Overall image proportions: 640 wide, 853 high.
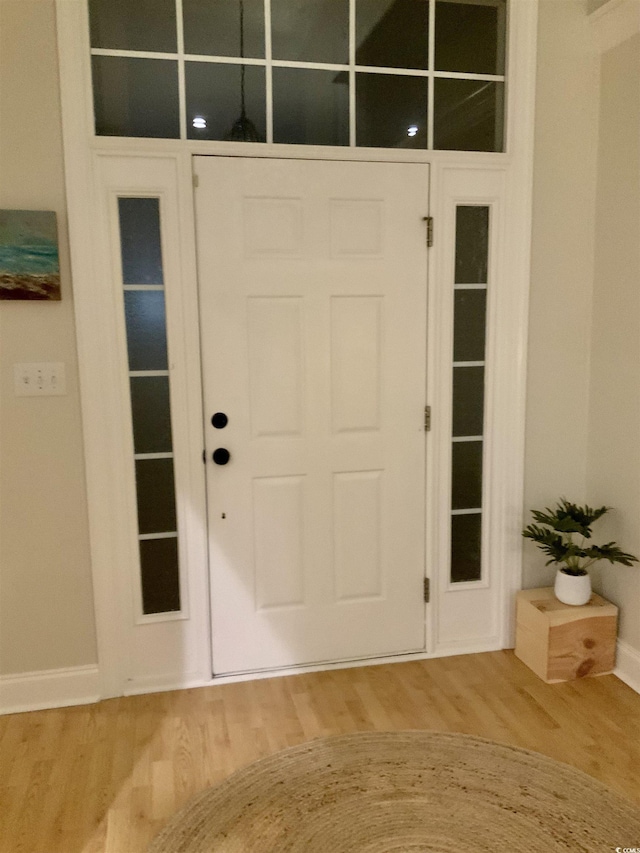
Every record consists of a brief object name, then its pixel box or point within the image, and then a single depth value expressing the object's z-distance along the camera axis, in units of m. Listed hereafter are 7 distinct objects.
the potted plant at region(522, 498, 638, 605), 2.78
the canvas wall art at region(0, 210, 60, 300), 2.38
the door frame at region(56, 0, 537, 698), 2.44
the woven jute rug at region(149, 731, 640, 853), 1.97
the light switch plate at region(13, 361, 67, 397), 2.48
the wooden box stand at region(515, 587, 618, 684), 2.78
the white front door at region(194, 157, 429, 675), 2.63
